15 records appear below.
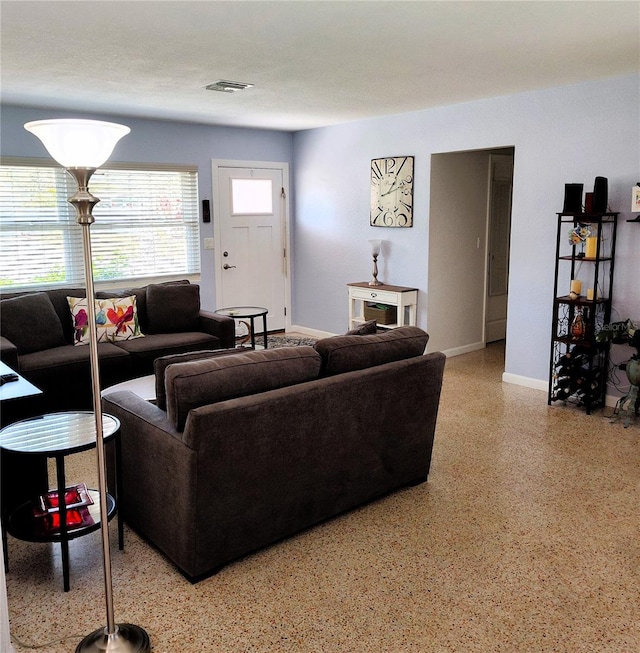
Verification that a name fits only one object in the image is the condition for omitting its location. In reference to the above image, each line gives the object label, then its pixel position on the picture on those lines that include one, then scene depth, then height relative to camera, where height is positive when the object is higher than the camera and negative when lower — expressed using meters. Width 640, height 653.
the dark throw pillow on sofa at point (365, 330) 3.32 -0.56
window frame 5.60 -0.10
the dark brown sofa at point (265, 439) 2.50 -0.92
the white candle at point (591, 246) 4.50 -0.18
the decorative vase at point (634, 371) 4.26 -1.00
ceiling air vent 4.41 +0.96
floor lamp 1.93 +0.06
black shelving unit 4.53 -0.68
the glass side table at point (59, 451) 2.43 -0.85
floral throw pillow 4.91 -0.76
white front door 6.93 -0.20
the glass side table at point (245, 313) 5.63 -0.81
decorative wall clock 6.05 +0.30
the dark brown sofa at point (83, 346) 4.38 -0.90
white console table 6.05 -0.75
